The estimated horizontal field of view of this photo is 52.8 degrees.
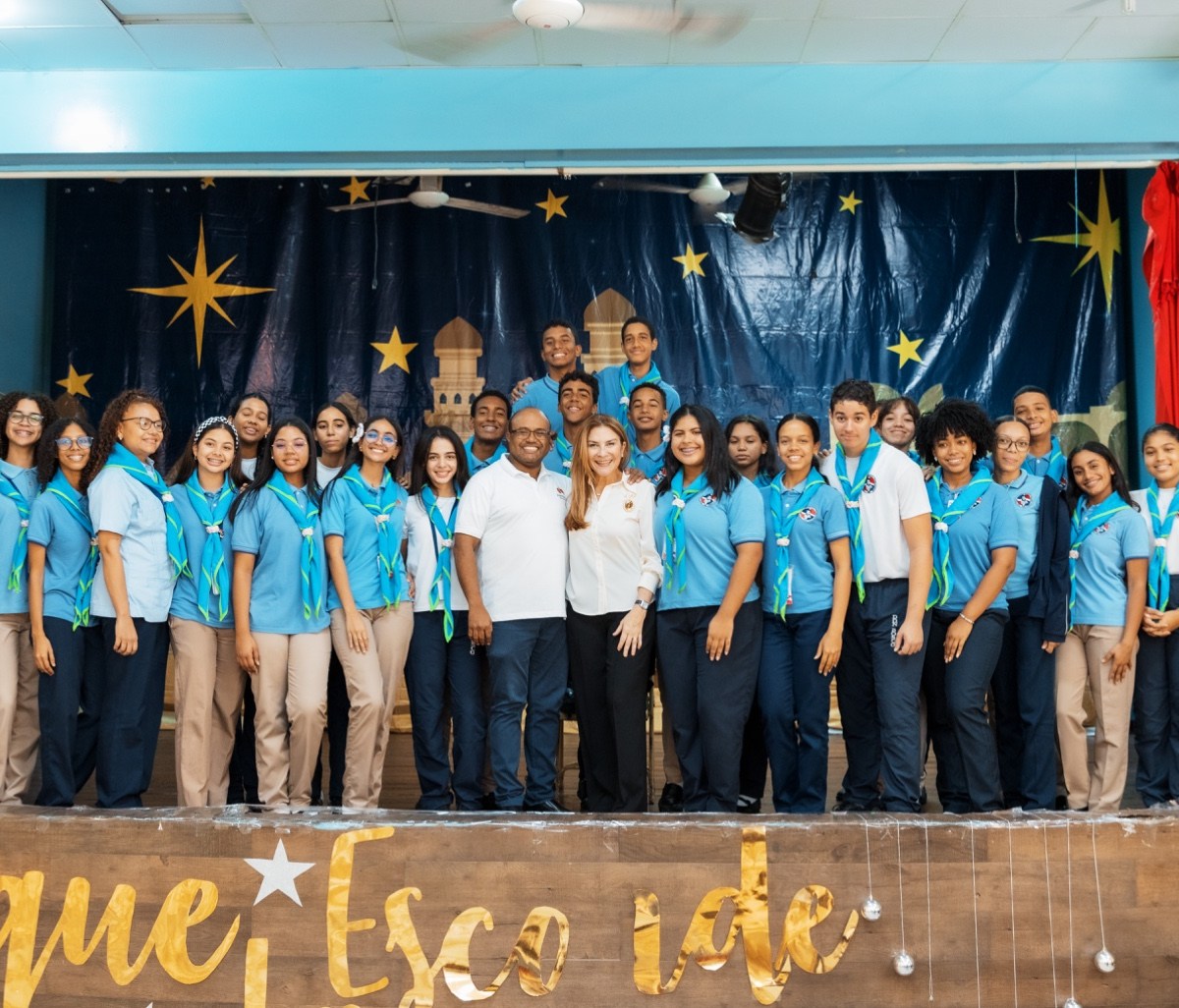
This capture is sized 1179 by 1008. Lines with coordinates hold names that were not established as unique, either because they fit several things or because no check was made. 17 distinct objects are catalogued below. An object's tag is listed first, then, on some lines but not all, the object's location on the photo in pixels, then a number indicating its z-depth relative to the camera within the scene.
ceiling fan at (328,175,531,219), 6.31
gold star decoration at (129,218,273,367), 6.45
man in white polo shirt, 3.75
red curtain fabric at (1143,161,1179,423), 4.36
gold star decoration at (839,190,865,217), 6.40
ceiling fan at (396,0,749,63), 3.81
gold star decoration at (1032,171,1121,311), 6.32
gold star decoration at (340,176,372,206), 6.49
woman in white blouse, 3.71
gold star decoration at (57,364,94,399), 6.43
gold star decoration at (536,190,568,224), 6.43
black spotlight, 6.31
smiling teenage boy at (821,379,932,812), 3.61
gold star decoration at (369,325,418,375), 6.39
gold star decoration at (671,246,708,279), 6.37
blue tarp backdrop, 6.30
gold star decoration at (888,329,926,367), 6.29
